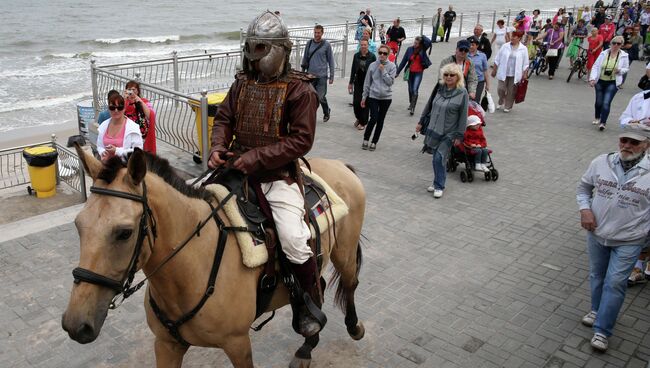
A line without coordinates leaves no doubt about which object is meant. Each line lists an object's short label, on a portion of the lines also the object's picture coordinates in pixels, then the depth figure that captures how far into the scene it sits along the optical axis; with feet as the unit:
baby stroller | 32.96
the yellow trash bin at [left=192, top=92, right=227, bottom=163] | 30.73
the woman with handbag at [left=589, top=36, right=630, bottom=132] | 41.22
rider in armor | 12.66
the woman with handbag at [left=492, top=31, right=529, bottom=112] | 46.26
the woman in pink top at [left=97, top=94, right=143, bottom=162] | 22.95
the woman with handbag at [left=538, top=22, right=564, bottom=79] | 63.52
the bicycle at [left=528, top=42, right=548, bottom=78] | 65.10
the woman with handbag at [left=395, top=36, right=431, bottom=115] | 46.42
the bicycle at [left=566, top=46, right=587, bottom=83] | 64.44
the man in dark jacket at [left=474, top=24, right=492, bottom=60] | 50.14
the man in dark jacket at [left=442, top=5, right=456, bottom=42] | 87.51
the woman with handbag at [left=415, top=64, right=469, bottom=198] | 28.97
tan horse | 9.05
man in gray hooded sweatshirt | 17.20
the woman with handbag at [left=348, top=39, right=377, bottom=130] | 42.11
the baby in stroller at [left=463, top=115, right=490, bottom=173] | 32.89
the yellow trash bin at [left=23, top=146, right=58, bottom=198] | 28.91
